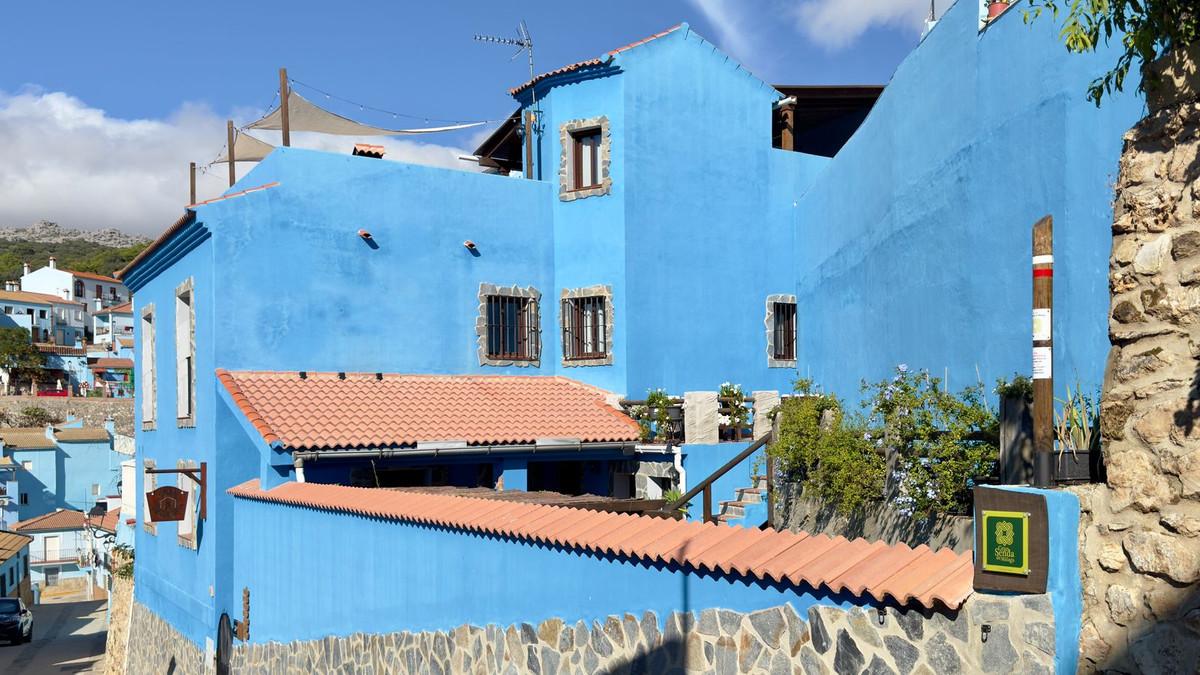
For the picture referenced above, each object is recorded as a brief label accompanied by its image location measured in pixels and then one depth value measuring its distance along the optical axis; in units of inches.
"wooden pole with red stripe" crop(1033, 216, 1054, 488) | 200.1
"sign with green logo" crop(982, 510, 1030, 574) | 183.6
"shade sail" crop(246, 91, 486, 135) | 858.8
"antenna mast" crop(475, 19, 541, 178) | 867.4
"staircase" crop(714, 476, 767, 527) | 566.6
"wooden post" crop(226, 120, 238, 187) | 853.2
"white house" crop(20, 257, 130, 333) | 4325.8
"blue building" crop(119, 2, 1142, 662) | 494.3
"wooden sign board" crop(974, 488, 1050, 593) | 182.5
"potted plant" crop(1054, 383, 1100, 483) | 197.9
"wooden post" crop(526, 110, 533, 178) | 874.1
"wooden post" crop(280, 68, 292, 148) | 787.4
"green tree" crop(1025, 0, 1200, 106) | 186.2
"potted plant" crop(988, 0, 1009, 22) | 443.2
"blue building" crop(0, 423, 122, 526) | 2839.6
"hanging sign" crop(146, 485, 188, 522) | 679.1
